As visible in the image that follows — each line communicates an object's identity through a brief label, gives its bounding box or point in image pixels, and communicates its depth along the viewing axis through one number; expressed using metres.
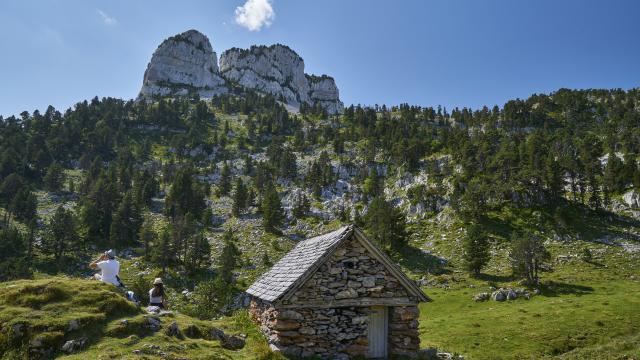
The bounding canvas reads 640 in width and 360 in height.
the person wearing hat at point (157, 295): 18.31
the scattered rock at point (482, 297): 43.84
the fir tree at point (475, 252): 55.69
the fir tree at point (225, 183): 104.62
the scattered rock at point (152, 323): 14.59
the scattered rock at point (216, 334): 16.56
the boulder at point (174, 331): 14.72
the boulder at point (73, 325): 13.19
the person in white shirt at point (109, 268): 17.12
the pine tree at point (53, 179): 97.15
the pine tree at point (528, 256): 49.46
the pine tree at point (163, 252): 62.28
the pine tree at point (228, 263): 57.12
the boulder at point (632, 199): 73.06
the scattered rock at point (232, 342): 16.59
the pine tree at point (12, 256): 50.97
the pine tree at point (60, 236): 64.06
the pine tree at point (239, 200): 90.56
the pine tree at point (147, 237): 67.31
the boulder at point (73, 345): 12.39
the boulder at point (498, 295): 43.44
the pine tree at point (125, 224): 71.62
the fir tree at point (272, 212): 82.19
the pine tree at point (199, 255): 63.22
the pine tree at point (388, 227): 71.19
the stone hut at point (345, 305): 16.59
